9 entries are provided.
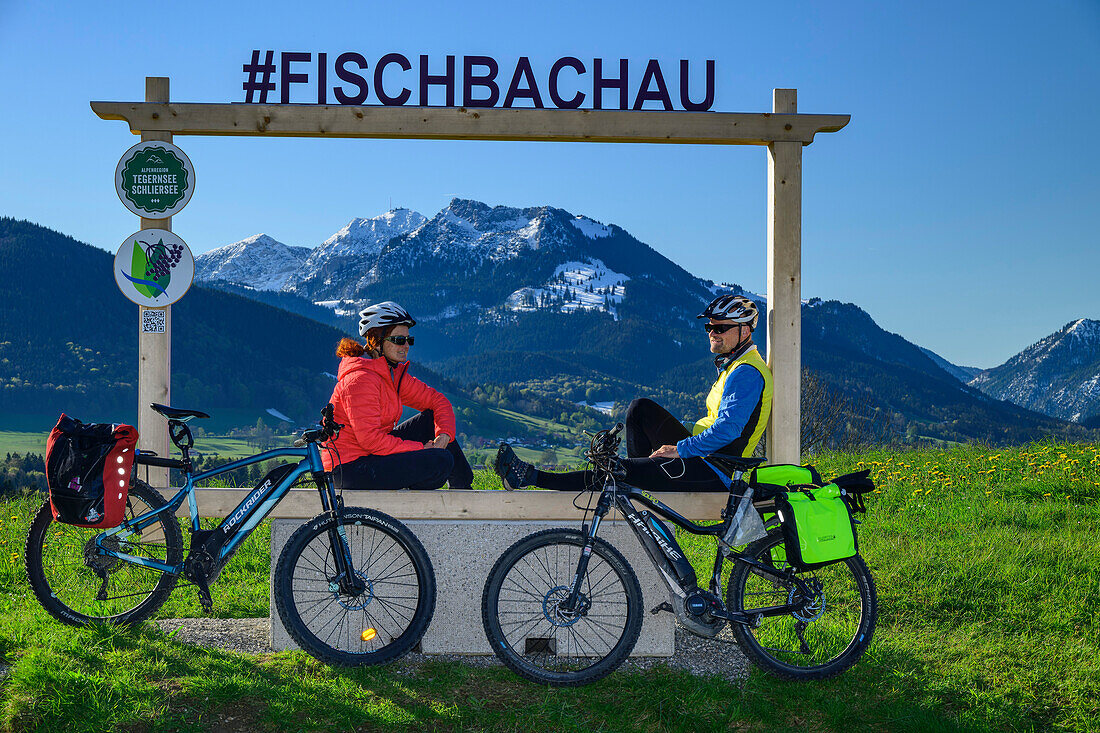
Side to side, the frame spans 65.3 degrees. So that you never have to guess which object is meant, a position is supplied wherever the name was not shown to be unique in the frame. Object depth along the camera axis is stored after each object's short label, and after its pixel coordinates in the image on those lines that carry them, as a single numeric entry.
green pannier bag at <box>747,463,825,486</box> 4.64
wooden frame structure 5.59
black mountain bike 4.43
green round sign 5.61
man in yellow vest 4.81
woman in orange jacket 4.83
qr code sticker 5.63
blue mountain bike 4.55
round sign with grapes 5.62
